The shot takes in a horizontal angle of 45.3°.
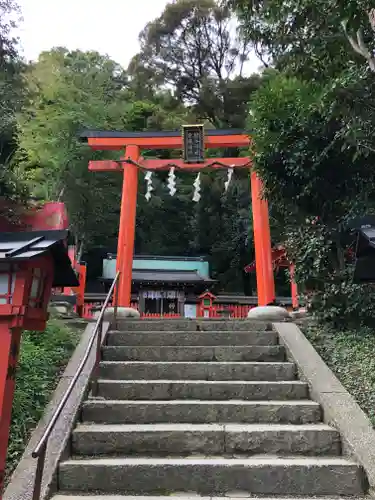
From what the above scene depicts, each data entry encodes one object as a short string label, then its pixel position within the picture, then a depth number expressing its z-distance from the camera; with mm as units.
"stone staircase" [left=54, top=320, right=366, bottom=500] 3291
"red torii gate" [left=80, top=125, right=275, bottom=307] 9008
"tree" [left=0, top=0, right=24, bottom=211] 9172
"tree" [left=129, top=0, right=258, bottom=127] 30016
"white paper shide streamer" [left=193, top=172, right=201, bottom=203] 10672
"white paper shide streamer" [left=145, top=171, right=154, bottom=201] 10467
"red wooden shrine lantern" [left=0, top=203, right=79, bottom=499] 2688
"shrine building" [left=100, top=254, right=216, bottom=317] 19156
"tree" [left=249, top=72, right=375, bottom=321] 6227
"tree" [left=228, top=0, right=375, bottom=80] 4336
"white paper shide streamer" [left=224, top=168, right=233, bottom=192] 10016
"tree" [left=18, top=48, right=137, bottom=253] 18953
